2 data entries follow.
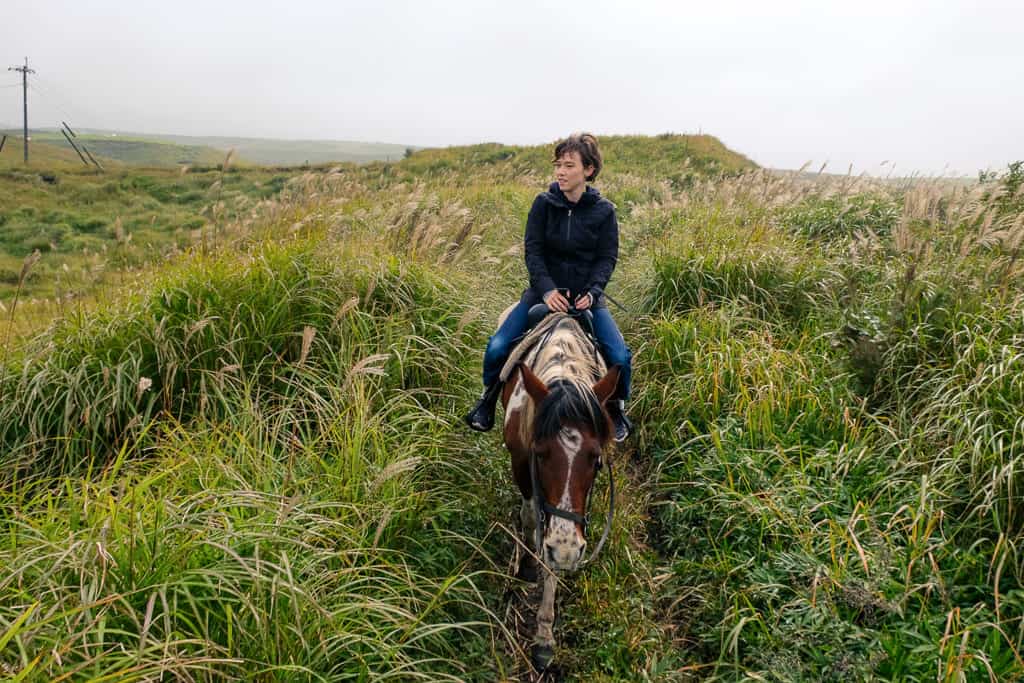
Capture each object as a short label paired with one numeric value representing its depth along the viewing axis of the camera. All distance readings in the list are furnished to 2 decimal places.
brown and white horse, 2.62
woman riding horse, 4.04
